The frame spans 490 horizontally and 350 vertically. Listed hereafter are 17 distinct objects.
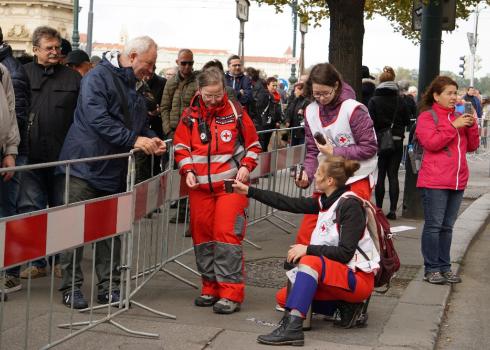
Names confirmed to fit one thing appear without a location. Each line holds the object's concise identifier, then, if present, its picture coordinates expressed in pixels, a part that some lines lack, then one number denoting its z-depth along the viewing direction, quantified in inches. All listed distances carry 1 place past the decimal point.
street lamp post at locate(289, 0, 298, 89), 1823.1
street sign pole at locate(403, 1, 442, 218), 475.5
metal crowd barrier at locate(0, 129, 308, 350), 208.2
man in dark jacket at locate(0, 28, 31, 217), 300.2
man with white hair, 270.4
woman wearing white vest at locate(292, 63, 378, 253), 281.7
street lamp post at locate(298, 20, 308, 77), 1328.7
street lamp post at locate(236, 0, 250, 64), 590.2
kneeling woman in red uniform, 247.1
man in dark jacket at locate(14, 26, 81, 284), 312.7
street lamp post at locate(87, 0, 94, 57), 1620.3
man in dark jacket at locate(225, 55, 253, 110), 534.0
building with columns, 2608.3
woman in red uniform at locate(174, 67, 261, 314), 282.4
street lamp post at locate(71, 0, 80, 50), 1465.3
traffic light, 1994.3
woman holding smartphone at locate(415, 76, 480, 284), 323.0
